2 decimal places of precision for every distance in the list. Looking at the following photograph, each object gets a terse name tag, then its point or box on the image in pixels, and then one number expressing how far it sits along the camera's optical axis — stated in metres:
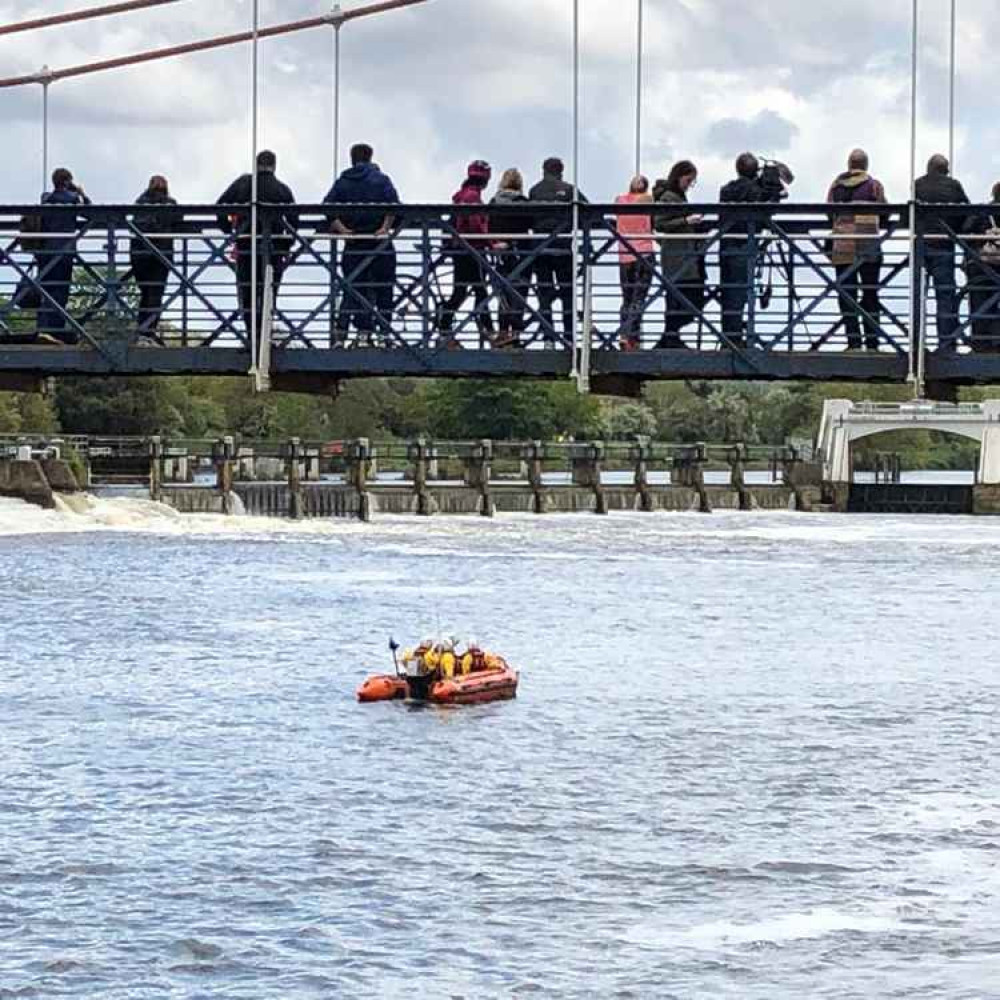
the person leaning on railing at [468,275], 33.34
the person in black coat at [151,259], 34.22
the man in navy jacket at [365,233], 33.16
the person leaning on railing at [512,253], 32.91
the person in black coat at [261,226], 33.44
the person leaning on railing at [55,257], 34.56
